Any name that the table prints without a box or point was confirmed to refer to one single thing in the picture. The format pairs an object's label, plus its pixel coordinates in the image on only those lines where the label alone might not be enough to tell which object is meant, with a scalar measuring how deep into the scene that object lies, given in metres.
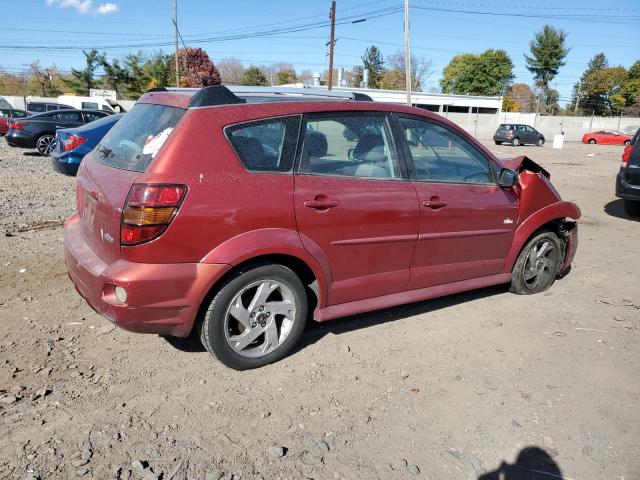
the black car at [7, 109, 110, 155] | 15.00
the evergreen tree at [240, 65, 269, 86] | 74.06
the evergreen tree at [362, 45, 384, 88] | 96.93
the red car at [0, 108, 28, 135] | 24.85
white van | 33.22
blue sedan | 9.09
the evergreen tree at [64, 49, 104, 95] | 58.31
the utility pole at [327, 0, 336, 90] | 31.64
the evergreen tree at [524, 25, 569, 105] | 81.00
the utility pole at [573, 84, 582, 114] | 74.59
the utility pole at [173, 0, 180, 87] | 37.22
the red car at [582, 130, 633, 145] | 41.81
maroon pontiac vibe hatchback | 2.95
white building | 50.74
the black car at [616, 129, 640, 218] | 8.55
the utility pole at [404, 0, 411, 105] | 25.53
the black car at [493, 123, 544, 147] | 35.91
